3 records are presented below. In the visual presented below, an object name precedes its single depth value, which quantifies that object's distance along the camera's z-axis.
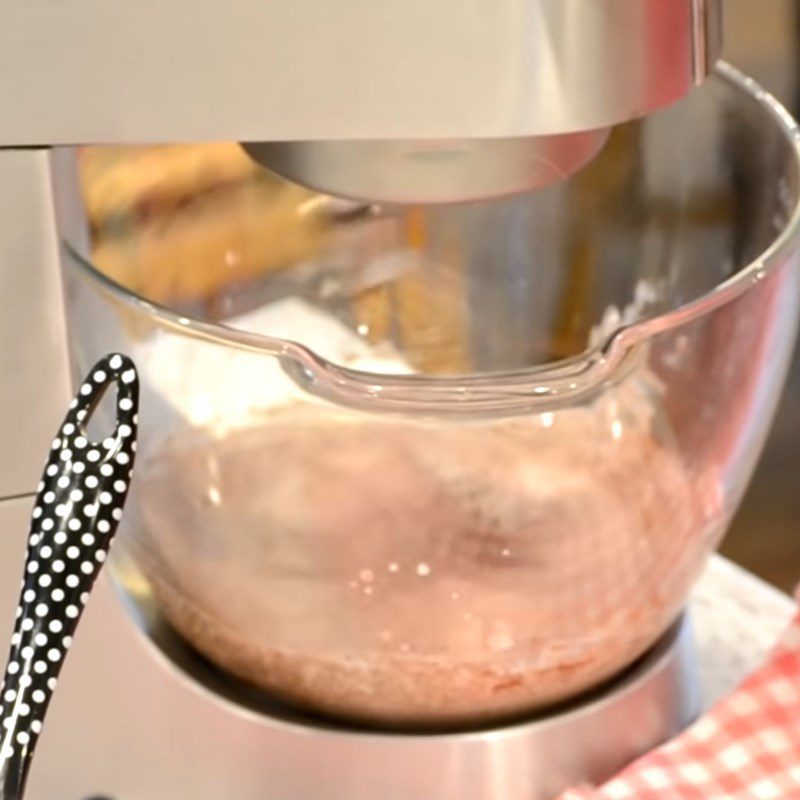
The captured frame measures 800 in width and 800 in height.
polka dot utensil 0.99
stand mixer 1.01
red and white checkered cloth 1.10
